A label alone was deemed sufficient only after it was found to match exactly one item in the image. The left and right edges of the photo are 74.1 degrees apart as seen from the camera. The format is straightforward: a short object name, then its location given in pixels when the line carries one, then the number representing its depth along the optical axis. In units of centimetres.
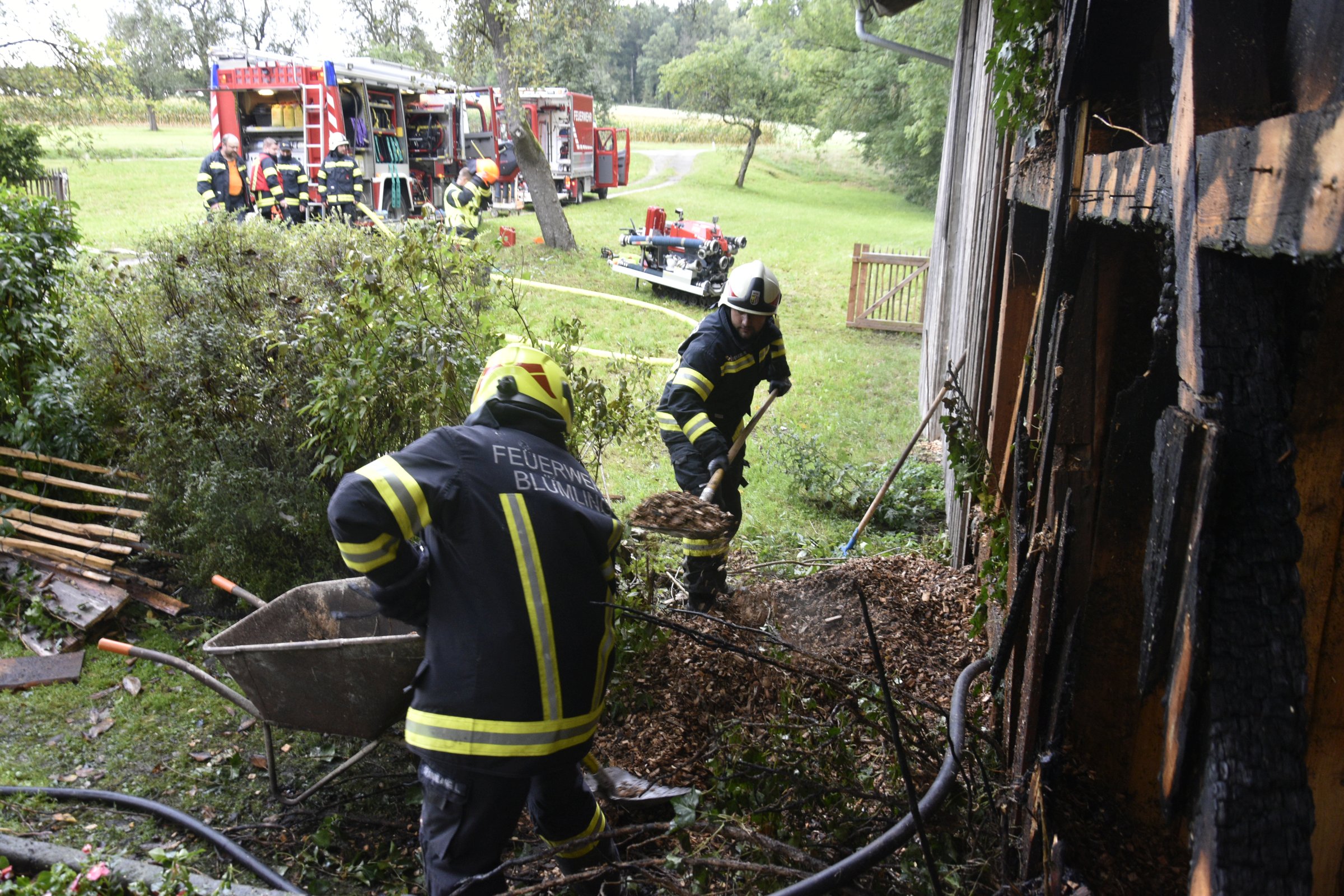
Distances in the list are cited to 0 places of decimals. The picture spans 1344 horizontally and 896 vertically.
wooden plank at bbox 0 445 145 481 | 595
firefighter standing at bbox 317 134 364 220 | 1522
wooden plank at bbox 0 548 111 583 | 547
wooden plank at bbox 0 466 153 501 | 578
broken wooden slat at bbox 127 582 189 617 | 554
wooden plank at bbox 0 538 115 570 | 550
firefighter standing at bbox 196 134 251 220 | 1390
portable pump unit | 1366
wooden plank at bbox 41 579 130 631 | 526
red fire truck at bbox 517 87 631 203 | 2467
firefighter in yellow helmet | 275
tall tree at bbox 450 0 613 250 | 1628
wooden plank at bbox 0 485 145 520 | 573
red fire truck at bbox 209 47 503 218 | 1622
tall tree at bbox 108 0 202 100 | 4572
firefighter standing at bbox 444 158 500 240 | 1452
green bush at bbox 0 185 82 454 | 602
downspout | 817
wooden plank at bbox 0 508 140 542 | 568
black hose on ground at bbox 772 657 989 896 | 160
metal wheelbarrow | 344
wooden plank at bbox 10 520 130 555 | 559
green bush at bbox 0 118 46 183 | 1347
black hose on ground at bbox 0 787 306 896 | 336
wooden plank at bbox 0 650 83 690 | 490
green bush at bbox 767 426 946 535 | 704
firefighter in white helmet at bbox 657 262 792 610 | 523
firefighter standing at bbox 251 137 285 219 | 1431
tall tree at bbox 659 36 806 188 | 3569
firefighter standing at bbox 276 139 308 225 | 1505
